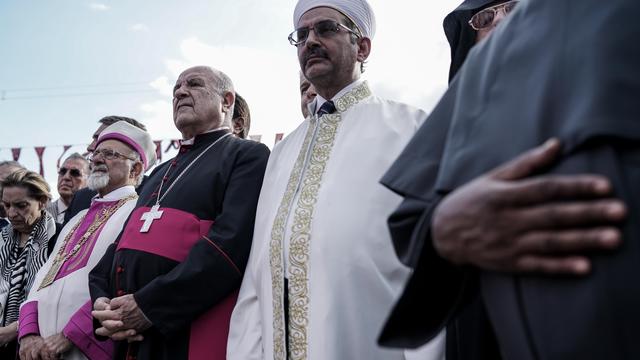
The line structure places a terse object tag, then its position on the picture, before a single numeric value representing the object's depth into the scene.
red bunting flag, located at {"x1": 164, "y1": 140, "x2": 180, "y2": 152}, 15.16
